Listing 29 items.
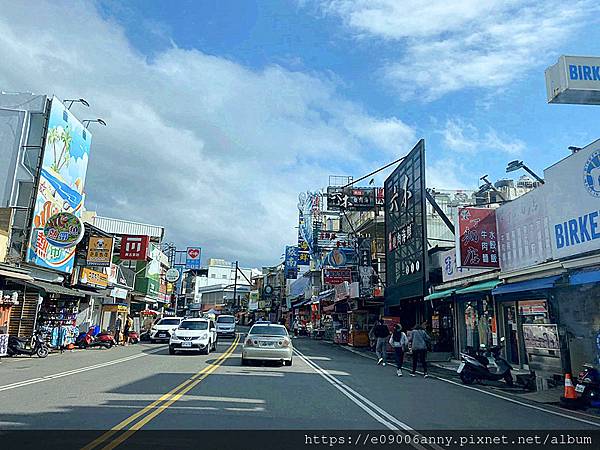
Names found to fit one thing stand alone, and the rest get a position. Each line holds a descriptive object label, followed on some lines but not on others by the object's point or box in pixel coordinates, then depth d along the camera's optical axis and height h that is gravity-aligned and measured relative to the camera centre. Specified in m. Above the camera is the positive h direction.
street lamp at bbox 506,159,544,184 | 20.90 +7.12
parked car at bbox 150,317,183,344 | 34.25 -0.16
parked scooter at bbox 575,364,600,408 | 10.50 -1.04
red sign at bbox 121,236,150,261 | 36.00 +5.71
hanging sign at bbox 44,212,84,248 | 22.83 +4.27
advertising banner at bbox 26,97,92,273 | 22.80 +7.17
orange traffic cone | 10.66 -1.06
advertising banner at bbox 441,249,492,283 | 20.21 +2.85
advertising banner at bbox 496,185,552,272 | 15.13 +3.41
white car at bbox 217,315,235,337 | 39.84 +0.26
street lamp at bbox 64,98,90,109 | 26.84 +11.91
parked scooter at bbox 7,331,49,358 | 20.22 -0.91
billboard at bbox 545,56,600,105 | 13.14 +6.79
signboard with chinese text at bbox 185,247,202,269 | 75.99 +10.69
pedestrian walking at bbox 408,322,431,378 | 16.30 -0.37
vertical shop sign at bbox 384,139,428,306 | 25.89 +5.88
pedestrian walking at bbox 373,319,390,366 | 20.92 -0.24
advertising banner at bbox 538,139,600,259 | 12.51 +3.62
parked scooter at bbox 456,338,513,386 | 14.06 -0.90
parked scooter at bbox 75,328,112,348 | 27.23 -0.89
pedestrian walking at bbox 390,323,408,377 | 16.28 -0.32
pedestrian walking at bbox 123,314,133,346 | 33.41 -0.24
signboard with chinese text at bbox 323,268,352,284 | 36.94 +4.12
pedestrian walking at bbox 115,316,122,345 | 33.21 -0.23
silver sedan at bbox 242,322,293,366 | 17.69 -0.63
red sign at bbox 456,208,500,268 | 17.92 +3.50
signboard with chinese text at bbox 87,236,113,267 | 26.28 +3.90
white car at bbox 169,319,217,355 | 22.71 -0.44
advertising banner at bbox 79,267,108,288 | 27.15 +2.68
